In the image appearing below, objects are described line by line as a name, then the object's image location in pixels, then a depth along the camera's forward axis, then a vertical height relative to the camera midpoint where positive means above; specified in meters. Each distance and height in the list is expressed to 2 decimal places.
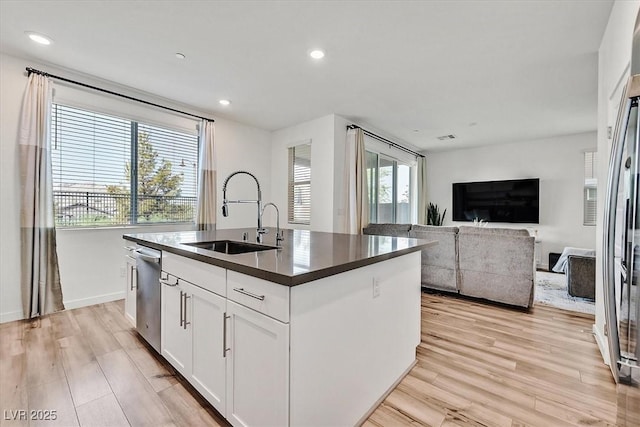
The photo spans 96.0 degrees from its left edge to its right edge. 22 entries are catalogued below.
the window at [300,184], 4.89 +0.50
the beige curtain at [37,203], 2.77 +0.07
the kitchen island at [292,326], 1.14 -0.55
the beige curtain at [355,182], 4.51 +0.51
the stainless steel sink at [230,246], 1.96 -0.24
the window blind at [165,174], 3.70 +0.51
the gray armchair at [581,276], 3.33 -0.71
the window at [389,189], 5.57 +0.53
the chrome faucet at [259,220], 2.14 -0.06
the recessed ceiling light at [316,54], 2.66 +1.50
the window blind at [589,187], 5.23 +0.52
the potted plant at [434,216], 6.92 -0.04
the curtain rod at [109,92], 2.84 +1.38
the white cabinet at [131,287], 2.40 -0.65
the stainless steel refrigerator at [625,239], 0.75 -0.06
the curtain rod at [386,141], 4.64 +1.41
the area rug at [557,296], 3.29 -1.04
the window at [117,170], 3.09 +0.50
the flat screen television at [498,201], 5.75 +0.31
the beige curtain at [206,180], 4.12 +0.47
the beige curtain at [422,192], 6.82 +0.53
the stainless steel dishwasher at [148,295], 2.03 -0.62
